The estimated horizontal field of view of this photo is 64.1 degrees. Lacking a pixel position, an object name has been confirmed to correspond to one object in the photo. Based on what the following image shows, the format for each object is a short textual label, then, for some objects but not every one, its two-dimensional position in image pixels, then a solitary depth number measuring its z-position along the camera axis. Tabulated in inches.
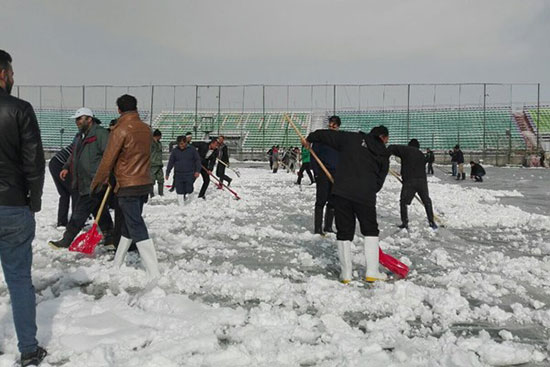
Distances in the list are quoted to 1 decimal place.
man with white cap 213.0
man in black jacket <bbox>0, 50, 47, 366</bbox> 92.8
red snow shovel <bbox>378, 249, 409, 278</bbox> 177.8
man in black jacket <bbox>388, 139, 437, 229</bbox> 293.4
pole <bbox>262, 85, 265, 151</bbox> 1657.5
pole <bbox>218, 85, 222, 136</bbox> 1617.4
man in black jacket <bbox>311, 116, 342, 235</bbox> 245.3
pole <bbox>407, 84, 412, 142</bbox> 1589.6
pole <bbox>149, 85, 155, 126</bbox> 1608.5
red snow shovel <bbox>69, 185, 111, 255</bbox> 201.9
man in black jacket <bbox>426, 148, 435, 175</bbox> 962.7
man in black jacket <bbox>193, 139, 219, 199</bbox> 467.5
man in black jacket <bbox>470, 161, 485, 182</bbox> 768.5
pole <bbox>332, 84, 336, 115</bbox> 1625.7
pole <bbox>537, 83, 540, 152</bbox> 1457.1
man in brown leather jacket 163.3
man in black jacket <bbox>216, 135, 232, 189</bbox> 490.9
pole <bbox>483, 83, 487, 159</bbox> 1557.6
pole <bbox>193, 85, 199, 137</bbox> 1619.1
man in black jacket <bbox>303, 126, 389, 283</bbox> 169.2
